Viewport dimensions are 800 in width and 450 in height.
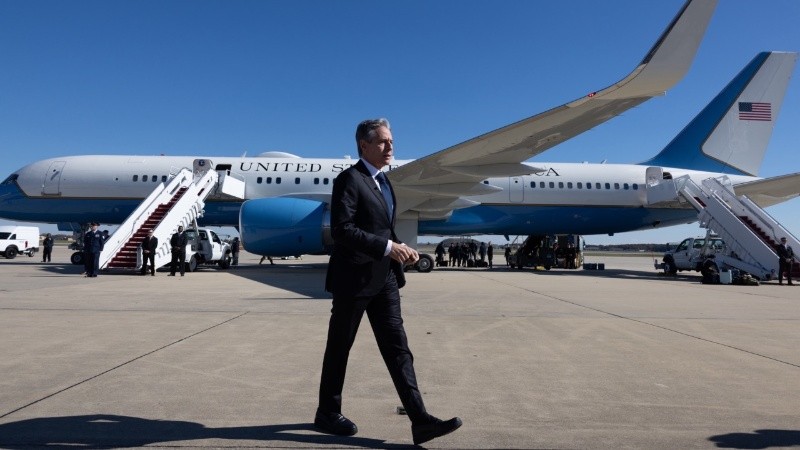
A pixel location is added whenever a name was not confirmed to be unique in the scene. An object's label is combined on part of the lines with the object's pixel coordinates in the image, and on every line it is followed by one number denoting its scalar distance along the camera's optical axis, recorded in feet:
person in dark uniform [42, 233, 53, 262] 88.02
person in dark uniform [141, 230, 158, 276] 50.37
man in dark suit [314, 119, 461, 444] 9.37
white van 105.70
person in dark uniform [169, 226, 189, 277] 50.74
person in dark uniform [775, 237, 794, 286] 54.44
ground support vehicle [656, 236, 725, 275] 72.20
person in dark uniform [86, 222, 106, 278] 47.60
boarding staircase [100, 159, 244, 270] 52.54
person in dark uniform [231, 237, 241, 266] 80.83
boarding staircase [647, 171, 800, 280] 56.39
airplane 49.57
